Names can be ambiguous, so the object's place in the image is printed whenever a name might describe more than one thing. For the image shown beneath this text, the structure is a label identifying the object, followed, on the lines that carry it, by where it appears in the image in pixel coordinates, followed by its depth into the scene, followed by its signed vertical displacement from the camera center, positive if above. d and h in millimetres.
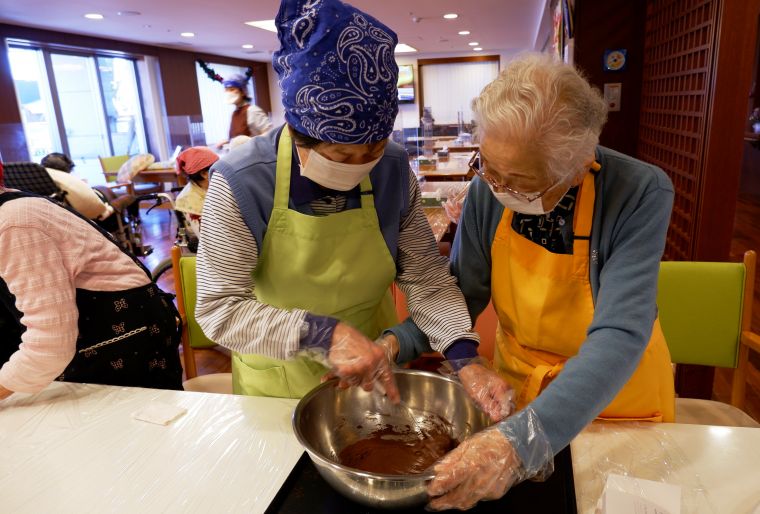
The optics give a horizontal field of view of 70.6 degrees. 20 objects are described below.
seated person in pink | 1097 -391
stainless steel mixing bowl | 1010 -558
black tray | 837 -591
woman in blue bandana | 928 -220
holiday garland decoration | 4938 +493
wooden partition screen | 2029 +31
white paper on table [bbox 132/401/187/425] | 1112 -578
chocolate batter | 966 -607
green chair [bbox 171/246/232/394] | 1688 -591
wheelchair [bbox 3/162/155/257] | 3625 -604
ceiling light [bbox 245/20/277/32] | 7242 +1370
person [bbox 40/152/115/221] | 3777 -420
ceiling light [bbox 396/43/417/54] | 11055 +1489
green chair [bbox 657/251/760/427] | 1463 -578
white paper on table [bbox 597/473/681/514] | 800 -588
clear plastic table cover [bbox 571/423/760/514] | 845 -597
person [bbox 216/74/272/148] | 4660 +96
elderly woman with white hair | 798 -308
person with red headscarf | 3268 -296
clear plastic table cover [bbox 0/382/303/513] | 897 -588
